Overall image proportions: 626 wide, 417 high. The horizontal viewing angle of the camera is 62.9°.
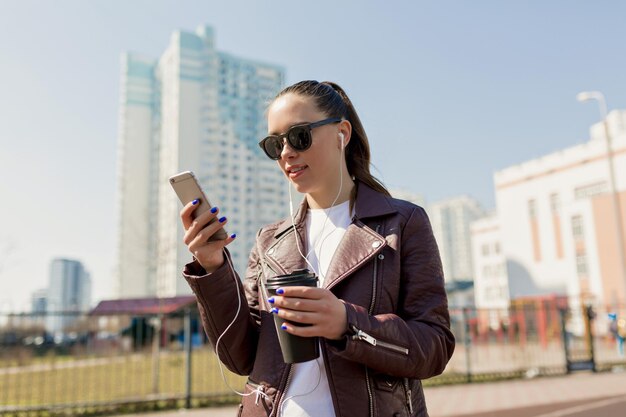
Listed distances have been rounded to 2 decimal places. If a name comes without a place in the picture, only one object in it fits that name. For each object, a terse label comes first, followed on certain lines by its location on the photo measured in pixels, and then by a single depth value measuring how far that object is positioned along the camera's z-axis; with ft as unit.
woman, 4.48
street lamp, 53.84
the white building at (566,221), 122.93
